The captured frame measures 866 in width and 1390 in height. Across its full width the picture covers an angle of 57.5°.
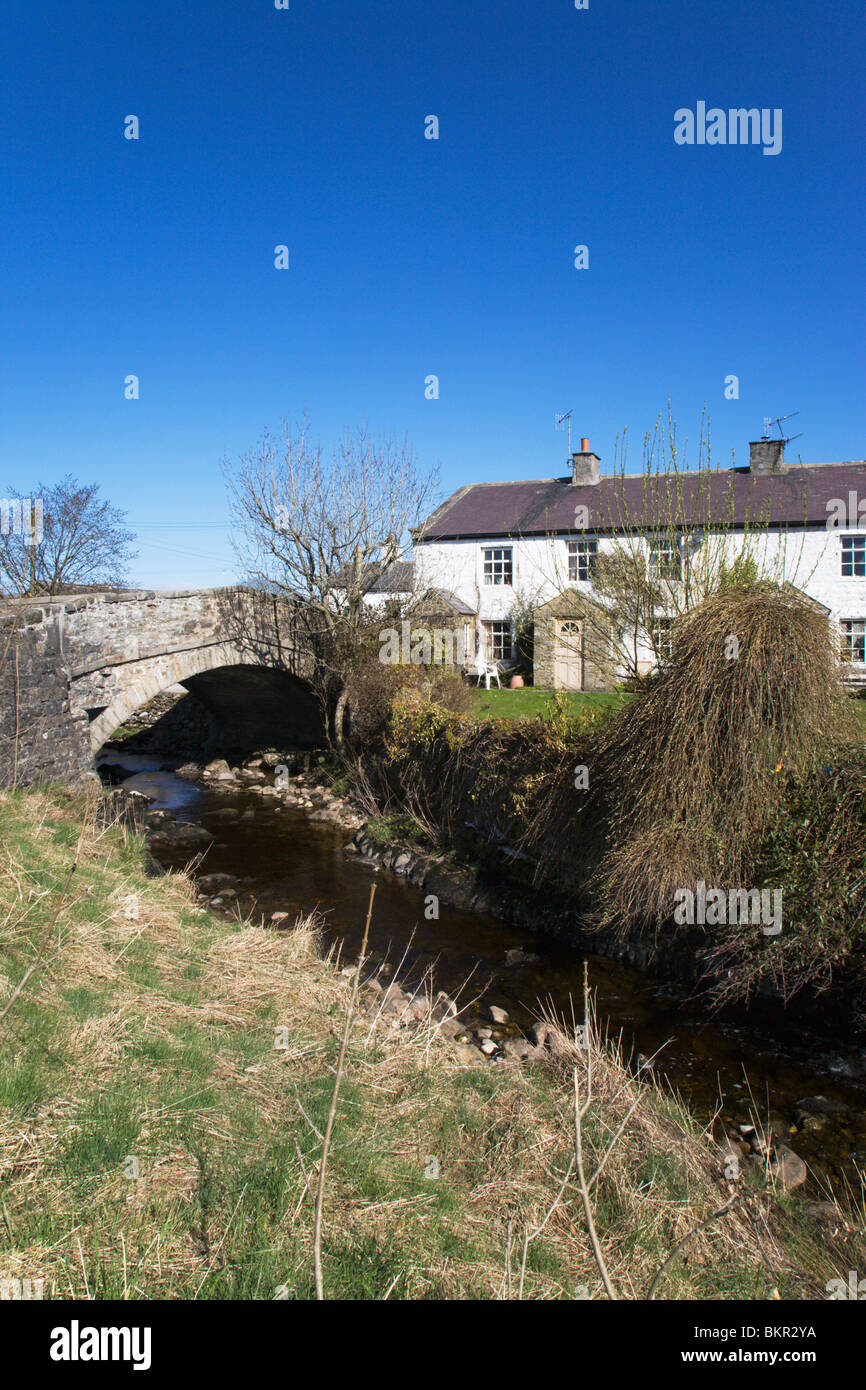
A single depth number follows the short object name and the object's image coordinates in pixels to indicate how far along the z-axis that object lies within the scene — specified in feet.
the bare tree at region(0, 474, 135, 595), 83.87
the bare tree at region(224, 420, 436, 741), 58.03
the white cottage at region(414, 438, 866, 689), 78.02
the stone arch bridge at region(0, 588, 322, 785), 42.24
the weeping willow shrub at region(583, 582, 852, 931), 26.04
